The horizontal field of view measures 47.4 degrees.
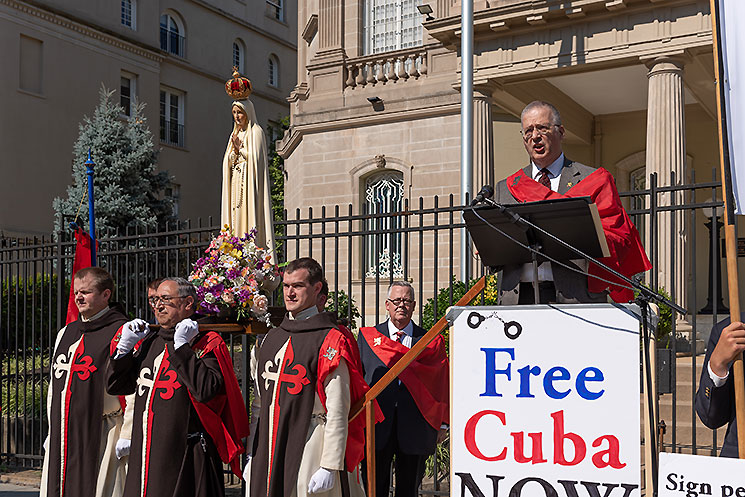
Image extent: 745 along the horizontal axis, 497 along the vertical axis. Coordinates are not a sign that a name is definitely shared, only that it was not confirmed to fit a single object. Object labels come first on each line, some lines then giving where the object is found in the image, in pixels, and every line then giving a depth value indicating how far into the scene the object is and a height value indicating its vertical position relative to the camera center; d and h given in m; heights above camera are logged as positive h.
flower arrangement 5.84 -0.12
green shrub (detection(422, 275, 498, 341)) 8.74 -0.45
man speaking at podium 3.73 +0.22
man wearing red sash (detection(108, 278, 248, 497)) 5.09 -0.87
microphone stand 3.25 -0.14
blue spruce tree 21.00 +2.17
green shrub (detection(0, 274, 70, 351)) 9.06 -0.75
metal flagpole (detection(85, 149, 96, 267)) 7.06 +0.40
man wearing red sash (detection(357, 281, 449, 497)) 6.09 -1.03
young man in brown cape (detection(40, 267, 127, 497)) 5.75 -0.98
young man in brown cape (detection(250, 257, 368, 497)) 4.57 -0.79
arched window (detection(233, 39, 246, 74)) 30.28 +7.42
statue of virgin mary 6.57 +0.63
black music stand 3.35 +0.12
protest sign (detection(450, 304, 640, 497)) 3.25 -0.57
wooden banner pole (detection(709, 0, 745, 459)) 3.24 +0.16
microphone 3.28 +0.25
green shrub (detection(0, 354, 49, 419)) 9.27 -1.69
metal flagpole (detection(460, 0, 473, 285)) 12.59 +2.55
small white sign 2.94 -0.77
